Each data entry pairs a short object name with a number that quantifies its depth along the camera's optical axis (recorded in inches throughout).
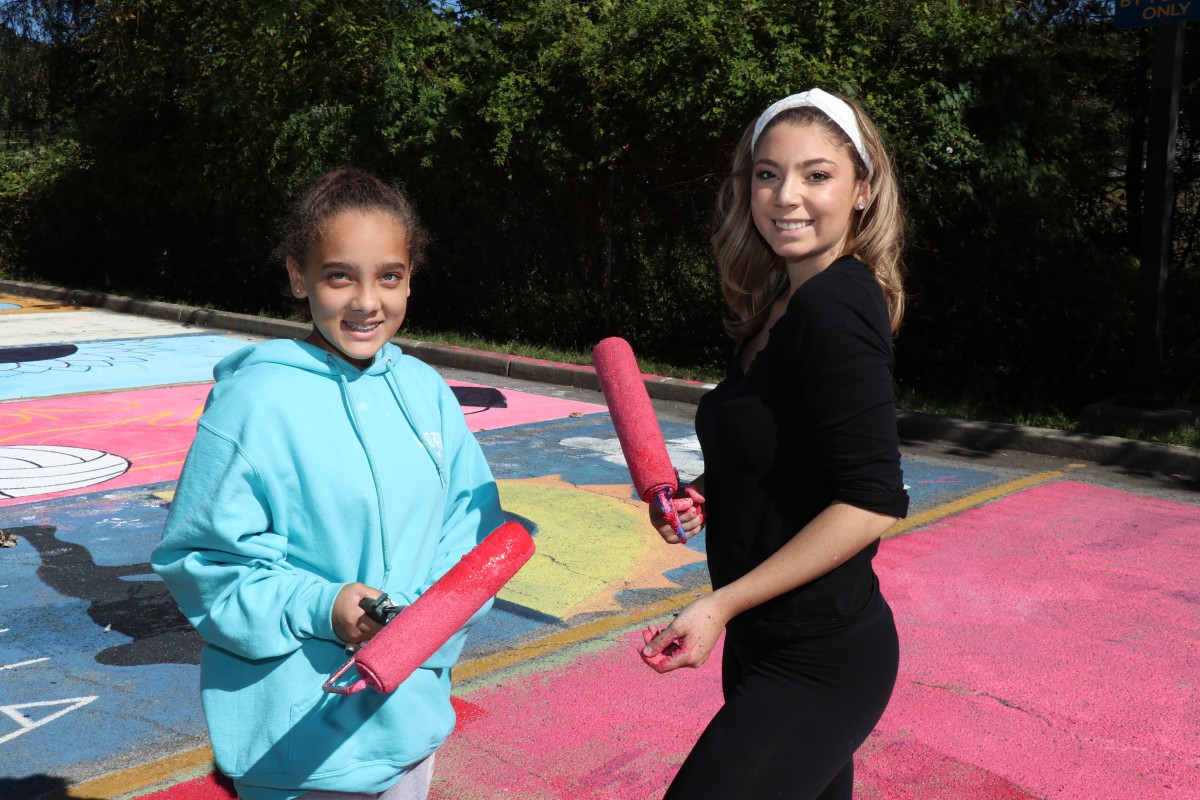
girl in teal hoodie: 76.7
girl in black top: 78.8
